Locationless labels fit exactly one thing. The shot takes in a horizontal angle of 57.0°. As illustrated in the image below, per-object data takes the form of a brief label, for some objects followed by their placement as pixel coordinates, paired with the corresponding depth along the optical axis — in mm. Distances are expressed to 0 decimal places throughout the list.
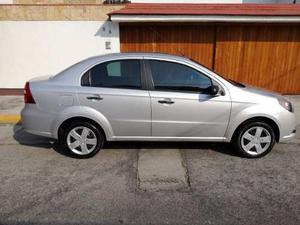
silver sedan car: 4191
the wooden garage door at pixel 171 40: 8469
